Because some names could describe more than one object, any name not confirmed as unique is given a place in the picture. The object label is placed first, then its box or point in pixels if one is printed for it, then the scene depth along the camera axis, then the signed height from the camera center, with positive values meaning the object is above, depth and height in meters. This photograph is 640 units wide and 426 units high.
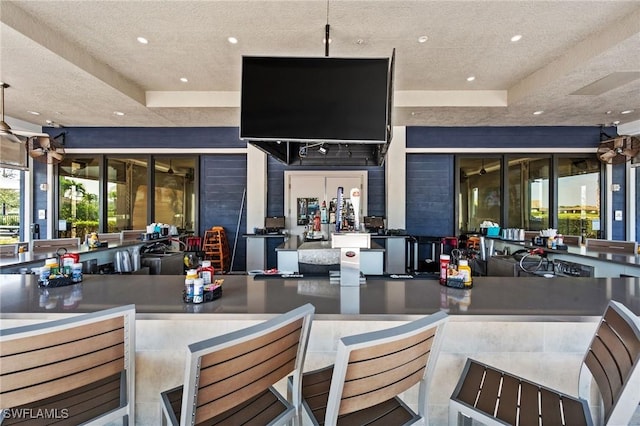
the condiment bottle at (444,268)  1.89 -0.33
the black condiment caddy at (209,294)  1.56 -0.42
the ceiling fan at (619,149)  5.20 +1.14
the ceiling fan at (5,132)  3.67 +0.97
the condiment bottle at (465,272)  1.81 -0.34
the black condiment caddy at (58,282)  1.83 -0.41
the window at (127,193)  6.92 +0.46
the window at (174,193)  6.91 +0.46
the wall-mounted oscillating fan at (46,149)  5.32 +1.11
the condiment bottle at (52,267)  1.90 -0.33
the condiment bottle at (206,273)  1.65 -0.32
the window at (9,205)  6.31 +0.17
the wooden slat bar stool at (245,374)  0.87 -0.50
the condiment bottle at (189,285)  1.56 -0.37
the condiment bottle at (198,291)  1.55 -0.39
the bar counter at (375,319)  1.41 -0.48
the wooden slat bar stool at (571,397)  0.97 -0.73
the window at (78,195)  6.81 +0.41
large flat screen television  2.16 +0.81
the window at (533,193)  6.63 +0.47
